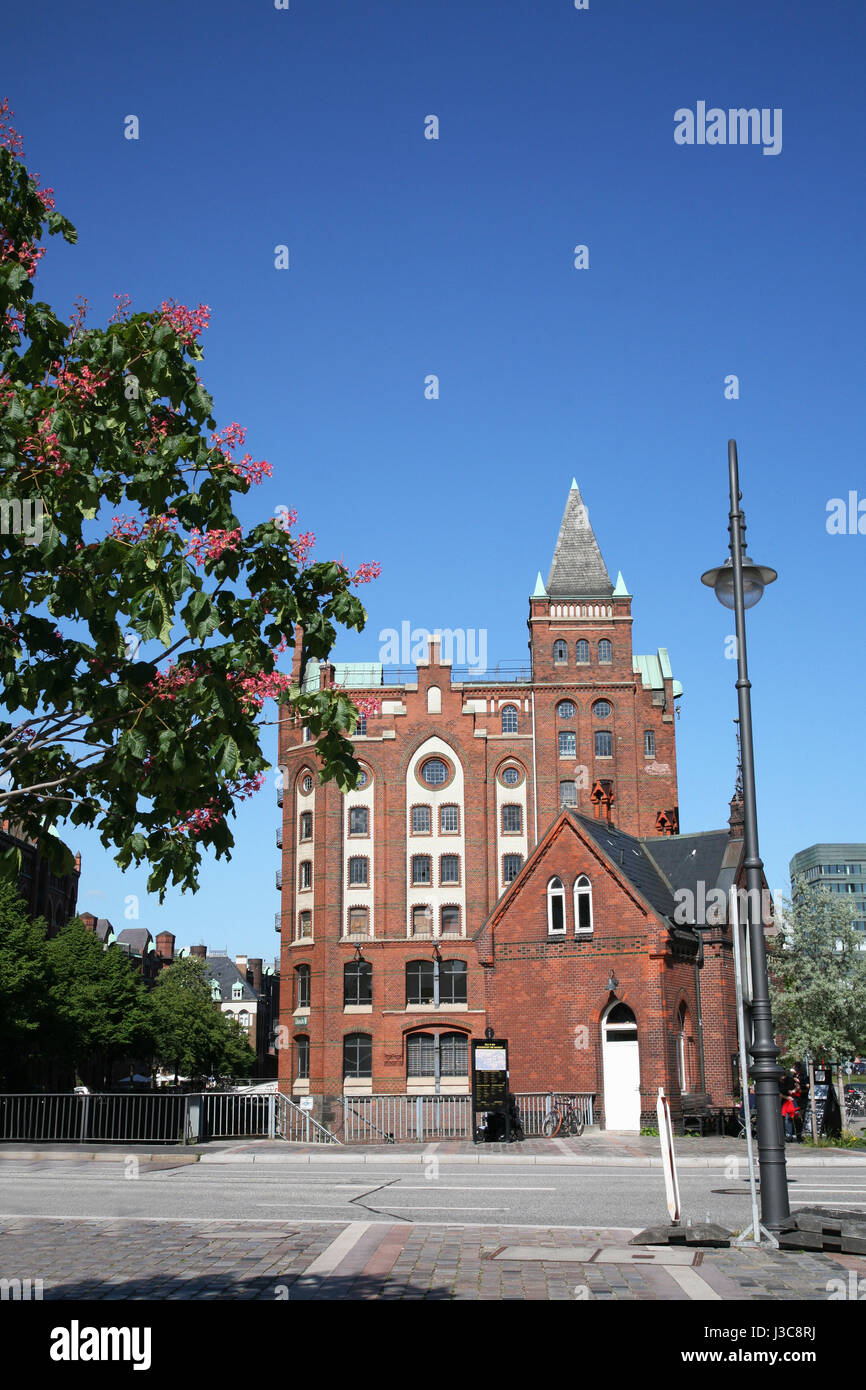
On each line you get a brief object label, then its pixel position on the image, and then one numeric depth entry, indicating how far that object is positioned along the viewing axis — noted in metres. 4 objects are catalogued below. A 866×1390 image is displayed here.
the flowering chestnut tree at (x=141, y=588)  6.29
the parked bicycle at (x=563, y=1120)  31.84
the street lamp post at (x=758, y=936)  11.37
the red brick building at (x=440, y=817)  54.53
